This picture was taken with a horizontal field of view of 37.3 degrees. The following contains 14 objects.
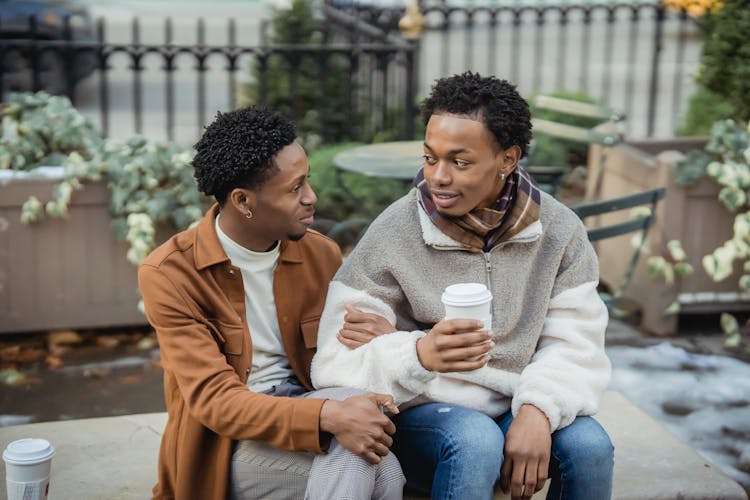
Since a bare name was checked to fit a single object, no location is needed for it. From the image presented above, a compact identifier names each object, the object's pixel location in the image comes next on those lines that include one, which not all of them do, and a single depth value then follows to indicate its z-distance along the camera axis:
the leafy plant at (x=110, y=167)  5.06
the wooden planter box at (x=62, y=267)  5.08
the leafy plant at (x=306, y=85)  7.79
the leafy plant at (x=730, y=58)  5.75
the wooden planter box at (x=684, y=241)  5.46
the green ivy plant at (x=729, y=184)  5.29
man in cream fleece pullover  2.61
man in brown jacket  2.48
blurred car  9.27
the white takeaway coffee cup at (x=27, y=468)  2.46
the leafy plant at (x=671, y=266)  5.41
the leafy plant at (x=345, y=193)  6.27
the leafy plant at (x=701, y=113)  7.96
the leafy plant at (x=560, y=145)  7.38
